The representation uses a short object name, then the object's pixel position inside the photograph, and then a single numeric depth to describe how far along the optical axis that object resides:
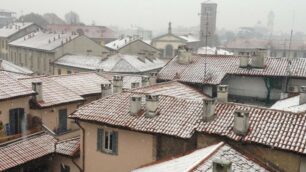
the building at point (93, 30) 97.06
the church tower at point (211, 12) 117.54
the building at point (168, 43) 82.38
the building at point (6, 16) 144.00
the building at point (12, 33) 78.56
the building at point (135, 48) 65.56
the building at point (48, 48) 60.53
